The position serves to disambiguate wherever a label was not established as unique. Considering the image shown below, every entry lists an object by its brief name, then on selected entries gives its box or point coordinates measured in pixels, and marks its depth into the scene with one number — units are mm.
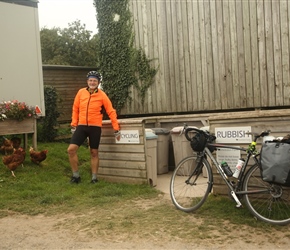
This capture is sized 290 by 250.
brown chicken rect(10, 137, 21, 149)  8344
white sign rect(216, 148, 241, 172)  5188
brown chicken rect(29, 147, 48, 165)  8023
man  6762
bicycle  4441
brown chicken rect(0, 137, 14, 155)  8039
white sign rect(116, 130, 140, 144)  6609
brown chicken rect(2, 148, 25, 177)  7184
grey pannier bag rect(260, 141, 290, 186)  3992
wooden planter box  8070
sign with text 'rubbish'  5129
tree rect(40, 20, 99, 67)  29716
